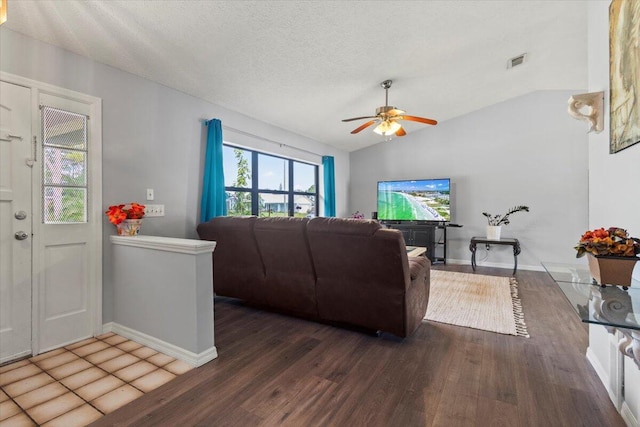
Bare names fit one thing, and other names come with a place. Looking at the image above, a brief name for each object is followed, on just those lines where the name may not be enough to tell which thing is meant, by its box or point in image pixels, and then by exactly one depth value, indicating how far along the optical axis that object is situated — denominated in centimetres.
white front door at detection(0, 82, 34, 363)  213
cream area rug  280
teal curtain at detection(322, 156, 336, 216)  606
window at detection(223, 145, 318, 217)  435
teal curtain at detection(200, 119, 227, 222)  357
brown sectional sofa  226
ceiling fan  356
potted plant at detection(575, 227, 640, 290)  126
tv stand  554
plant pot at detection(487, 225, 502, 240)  501
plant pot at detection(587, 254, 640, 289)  126
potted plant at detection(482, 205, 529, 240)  501
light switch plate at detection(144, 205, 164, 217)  301
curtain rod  397
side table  482
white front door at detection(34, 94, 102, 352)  233
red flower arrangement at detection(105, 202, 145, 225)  258
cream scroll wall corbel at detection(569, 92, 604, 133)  186
